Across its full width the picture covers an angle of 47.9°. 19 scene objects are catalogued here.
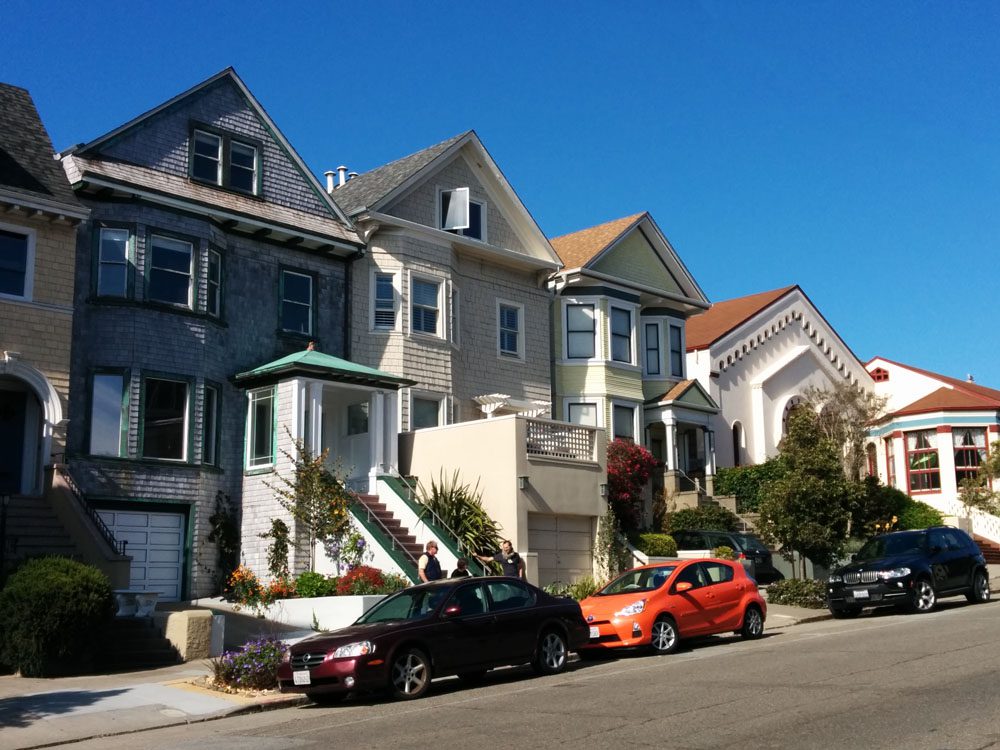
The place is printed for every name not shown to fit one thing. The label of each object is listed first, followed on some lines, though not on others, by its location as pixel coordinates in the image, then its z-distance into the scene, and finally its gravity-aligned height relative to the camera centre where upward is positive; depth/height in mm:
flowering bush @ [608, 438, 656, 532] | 28969 +2116
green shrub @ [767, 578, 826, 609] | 23656 -731
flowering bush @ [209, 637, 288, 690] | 14500 -1374
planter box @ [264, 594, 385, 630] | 19312 -896
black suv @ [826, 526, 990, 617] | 21203 -288
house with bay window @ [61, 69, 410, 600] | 22500 +4640
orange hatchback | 16719 -728
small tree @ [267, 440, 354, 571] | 22531 +1107
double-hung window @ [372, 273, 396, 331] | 27109 +6075
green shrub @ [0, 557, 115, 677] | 15695 -811
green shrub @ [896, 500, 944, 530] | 36344 +1274
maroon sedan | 13234 -1001
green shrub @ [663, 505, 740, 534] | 32062 +1110
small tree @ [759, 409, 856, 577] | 24750 +1159
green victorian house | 31984 +6222
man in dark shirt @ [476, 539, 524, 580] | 19797 -37
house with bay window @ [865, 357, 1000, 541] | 40938 +4247
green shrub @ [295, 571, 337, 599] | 20531 -479
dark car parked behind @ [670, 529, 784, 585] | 27484 +323
